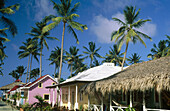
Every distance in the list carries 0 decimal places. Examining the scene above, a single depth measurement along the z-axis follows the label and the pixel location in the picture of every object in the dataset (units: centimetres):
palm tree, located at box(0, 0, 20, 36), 1978
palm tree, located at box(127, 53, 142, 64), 5653
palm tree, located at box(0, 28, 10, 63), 2456
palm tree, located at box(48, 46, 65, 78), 5511
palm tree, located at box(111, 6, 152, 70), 2303
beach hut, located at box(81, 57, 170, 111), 948
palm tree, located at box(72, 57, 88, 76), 5610
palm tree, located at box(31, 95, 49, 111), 1954
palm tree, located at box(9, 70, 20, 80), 9405
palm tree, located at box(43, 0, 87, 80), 2286
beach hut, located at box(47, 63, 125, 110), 1868
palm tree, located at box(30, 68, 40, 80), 9301
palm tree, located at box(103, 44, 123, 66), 5056
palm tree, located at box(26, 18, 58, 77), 3962
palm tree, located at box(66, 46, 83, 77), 5506
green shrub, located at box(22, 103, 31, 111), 2220
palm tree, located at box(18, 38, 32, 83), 4832
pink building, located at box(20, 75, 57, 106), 3416
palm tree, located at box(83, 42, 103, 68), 5008
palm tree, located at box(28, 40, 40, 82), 4828
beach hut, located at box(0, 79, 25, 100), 6584
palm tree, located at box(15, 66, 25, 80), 8712
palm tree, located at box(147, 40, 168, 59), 4409
